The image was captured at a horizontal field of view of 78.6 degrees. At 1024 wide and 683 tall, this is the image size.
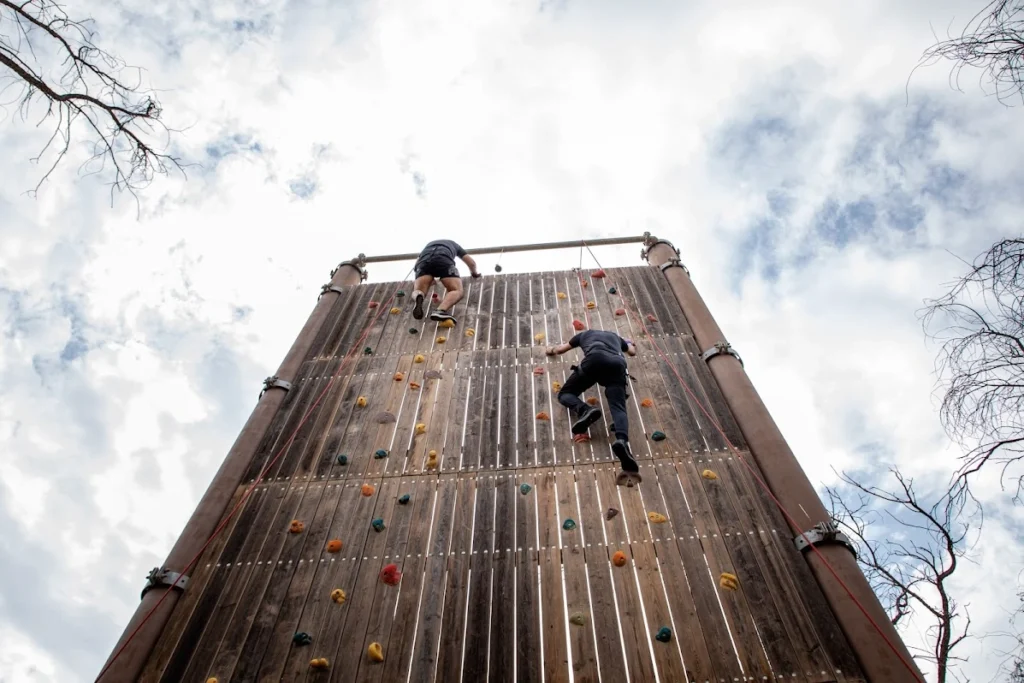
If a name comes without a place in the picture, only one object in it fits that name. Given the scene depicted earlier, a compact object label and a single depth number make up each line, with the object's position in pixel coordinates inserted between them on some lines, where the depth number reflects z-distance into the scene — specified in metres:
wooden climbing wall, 3.60
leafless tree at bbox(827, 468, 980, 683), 7.45
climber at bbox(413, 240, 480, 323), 7.33
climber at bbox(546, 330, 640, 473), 4.83
